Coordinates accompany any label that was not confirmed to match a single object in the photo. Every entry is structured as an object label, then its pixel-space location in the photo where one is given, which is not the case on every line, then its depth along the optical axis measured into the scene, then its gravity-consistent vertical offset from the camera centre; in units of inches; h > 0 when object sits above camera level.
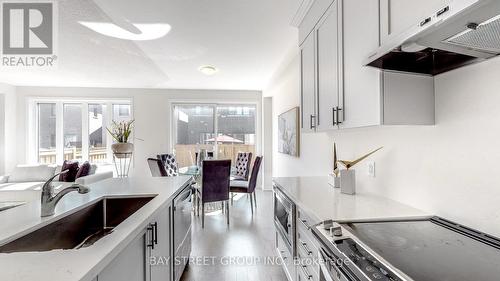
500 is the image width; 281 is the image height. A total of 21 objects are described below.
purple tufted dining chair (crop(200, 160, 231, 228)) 145.6 -23.4
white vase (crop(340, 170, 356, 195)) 74.4 -12.1
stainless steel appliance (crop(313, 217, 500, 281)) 31.9 -16.8
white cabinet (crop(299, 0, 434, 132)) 49.6 +17.1
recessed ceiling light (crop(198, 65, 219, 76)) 164.8 +48.8
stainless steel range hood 29.2 +14.9
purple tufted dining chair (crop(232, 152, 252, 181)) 204.2 -20.9
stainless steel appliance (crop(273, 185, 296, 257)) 74.8 -26.2
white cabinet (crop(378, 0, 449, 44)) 41.4 +22.9
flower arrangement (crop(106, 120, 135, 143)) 226.1 +15.2
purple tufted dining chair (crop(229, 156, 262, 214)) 165.5 -30.1
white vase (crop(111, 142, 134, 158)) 159.6 -3.8
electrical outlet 73.2 -8.2
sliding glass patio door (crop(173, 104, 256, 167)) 245.3 +11.7
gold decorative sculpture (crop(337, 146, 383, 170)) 74.3 -7.0
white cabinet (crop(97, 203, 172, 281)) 42.8 -24.1
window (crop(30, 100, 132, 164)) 229.5 +13.5
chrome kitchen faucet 51.7 -11.5
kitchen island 31.9 -16.1
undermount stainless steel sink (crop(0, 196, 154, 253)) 47.0 -20.2
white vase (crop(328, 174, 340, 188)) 83.7 -13.7
